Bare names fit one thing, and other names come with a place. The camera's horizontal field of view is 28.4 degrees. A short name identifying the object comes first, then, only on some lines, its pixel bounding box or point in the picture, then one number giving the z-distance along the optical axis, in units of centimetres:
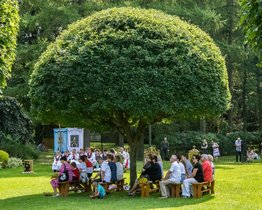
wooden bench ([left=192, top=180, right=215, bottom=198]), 1622
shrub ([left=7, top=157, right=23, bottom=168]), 3247
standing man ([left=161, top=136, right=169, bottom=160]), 3575
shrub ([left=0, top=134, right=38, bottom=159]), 3612
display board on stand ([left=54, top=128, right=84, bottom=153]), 3406
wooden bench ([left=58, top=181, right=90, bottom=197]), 1781
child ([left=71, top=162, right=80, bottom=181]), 1835
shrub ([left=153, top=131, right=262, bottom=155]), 3806
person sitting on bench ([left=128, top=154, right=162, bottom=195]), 1742
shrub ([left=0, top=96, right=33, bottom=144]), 3656
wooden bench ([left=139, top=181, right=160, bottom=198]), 1692
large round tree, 1603
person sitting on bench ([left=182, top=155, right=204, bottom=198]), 1633
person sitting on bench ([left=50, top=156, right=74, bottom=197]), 1766
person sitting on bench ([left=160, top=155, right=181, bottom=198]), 1647
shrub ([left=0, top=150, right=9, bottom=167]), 3212
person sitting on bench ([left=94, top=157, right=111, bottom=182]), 1758
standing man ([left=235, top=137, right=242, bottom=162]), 3431
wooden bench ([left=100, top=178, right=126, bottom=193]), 1769
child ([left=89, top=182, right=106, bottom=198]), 1698
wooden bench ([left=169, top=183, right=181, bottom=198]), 1673
